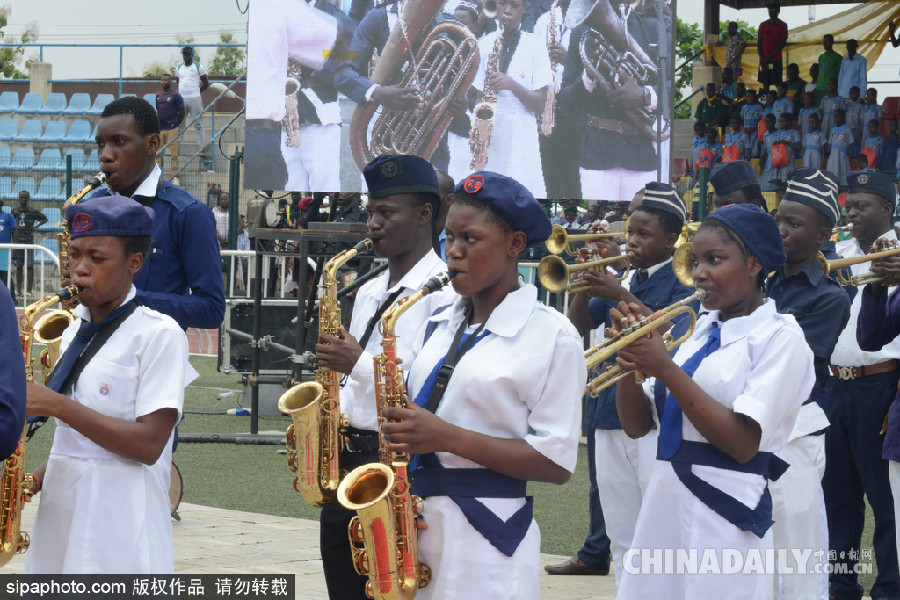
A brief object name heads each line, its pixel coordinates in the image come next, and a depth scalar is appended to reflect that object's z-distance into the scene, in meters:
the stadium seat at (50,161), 28.59
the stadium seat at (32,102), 31.89
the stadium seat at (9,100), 32.66
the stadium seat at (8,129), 30.41
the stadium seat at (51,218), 25.98
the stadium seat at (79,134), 29.51
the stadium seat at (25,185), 28.16
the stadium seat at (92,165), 27.71
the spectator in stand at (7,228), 20.48
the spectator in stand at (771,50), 21.16
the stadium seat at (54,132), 29.78
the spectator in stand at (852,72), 19.16
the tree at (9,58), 45.88
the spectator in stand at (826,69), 19.57
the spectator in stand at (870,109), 18.47
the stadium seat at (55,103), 31.66
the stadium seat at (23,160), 28.59
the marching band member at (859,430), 5.68
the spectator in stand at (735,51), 22.02
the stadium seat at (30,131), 30.22
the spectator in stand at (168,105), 21.05
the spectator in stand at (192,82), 23.67
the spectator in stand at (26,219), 22.30
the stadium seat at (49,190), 27.69
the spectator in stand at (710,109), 21.45
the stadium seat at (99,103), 31.25
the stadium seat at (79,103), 31.91
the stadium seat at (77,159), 28.15
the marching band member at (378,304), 3.85
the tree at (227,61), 63.94
